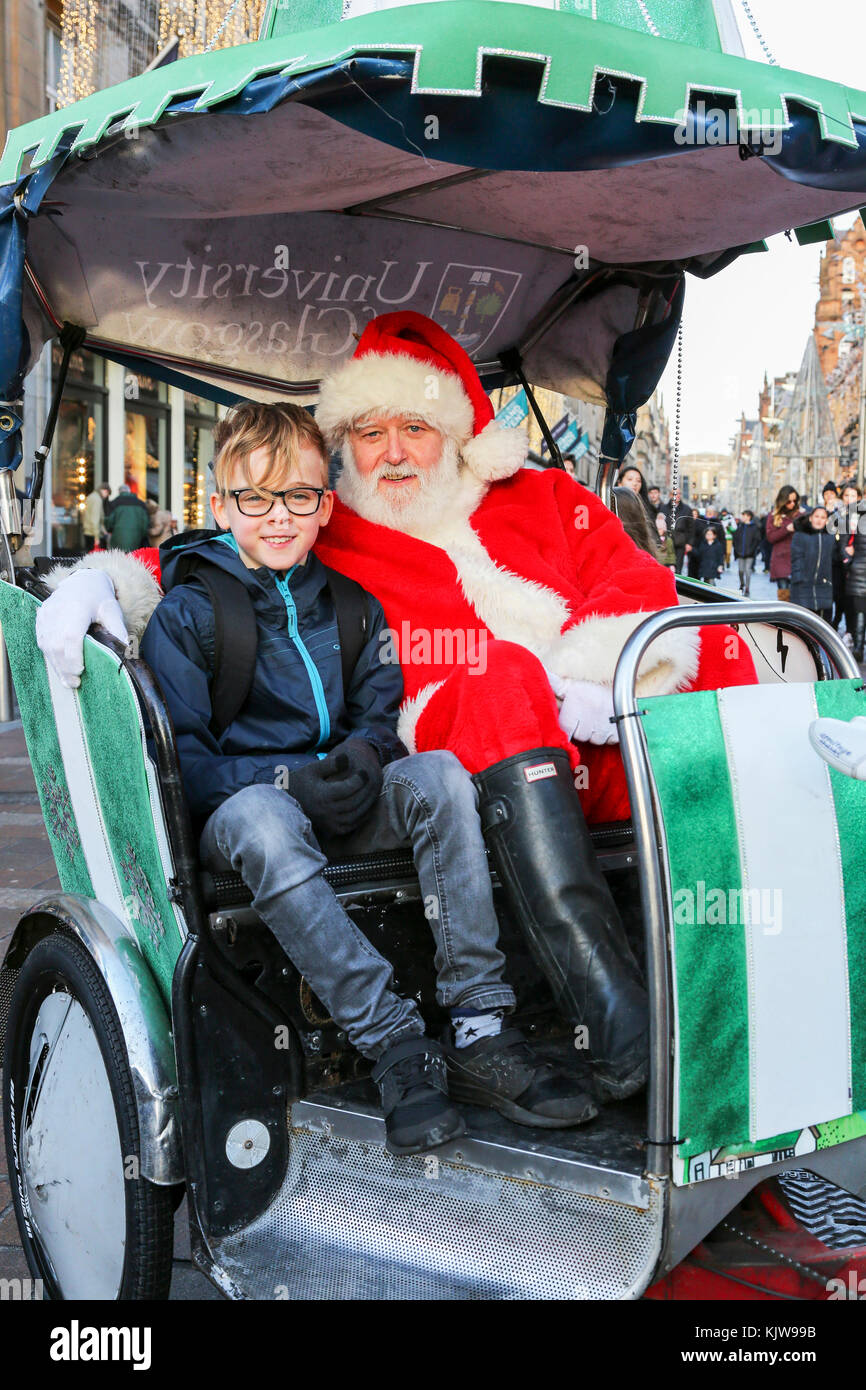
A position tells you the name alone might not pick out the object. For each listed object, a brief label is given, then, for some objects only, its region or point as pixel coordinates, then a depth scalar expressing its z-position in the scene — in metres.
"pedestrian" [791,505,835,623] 13.28
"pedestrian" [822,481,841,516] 16.43
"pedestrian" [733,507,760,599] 22.41
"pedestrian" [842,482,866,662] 13.53
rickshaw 1.85
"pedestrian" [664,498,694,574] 14.42
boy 2.20
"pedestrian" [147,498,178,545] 13.27
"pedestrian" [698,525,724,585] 18.17
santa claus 2.29
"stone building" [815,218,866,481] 58.66
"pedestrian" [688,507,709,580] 17.36
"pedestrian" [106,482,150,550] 12.31
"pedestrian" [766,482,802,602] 15.38
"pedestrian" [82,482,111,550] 14.36
